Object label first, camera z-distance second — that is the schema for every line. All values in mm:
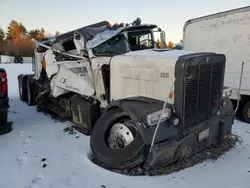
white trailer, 5083
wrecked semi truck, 2687
